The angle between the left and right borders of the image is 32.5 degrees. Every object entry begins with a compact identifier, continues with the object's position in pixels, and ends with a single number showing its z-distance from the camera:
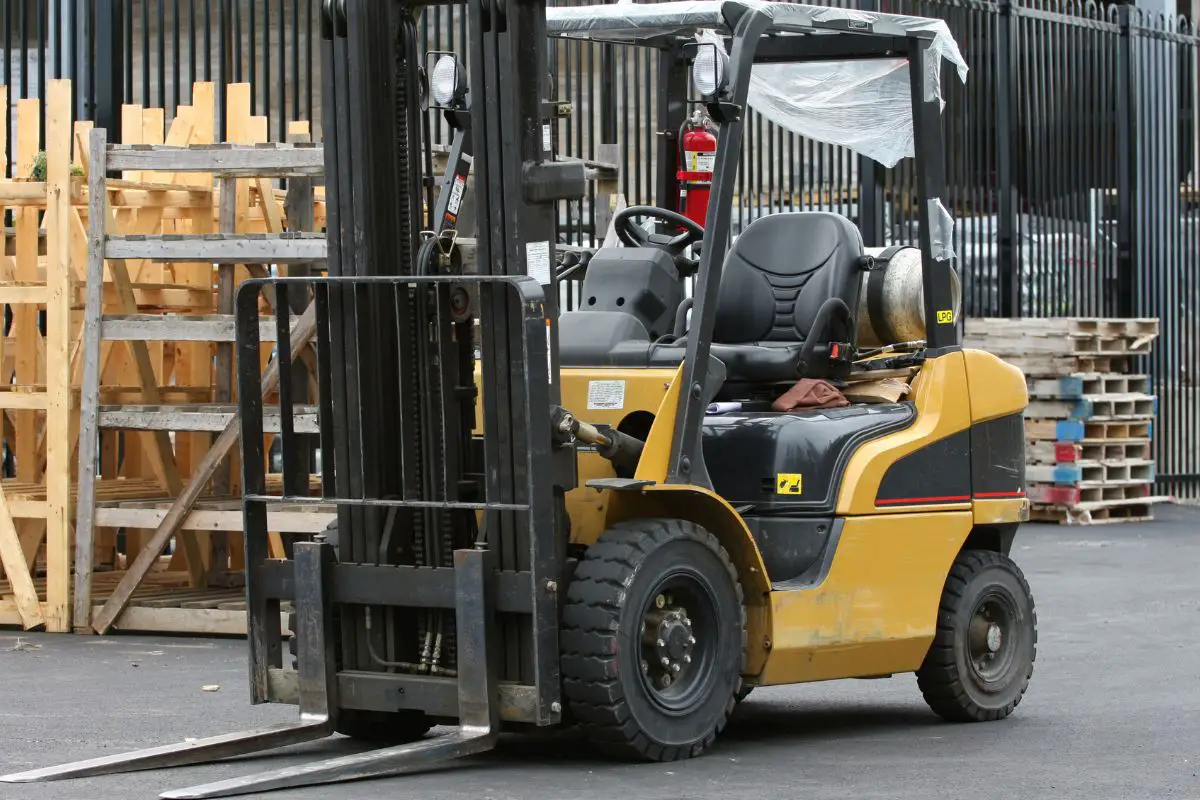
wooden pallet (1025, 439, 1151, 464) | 19.48
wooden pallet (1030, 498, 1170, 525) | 19.77
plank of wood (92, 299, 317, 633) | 11.90
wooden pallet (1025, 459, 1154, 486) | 19.55
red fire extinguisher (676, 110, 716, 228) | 9.20
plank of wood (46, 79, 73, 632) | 12.29
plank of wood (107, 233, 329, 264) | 11.55
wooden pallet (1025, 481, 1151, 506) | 19.61
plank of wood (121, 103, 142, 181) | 14.32
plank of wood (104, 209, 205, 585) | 12.71
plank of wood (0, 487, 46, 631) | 12.38
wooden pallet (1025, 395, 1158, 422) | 19.50
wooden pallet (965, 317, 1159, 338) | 19.34
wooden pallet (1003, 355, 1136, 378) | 19.44
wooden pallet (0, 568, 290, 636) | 12.05
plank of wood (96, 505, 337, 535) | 11.62
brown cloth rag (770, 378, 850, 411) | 8.60
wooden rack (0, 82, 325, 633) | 12.01
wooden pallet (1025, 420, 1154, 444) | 19.48
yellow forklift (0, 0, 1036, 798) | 7.30
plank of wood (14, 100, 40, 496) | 13.61
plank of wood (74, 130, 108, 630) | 12.11
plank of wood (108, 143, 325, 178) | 11.65
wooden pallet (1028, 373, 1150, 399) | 19.41
